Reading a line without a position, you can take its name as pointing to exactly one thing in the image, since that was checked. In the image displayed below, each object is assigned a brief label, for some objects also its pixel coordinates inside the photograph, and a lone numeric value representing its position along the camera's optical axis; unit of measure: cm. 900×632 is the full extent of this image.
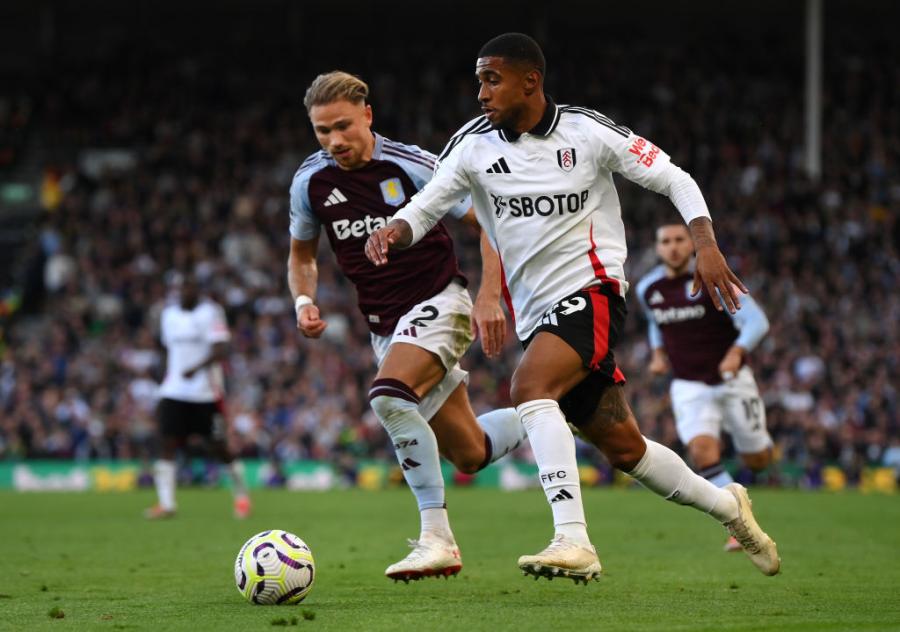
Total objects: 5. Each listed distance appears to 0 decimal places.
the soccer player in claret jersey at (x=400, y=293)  1469
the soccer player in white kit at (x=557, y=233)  1255
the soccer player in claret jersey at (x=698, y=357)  2220
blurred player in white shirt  3012
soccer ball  1308
